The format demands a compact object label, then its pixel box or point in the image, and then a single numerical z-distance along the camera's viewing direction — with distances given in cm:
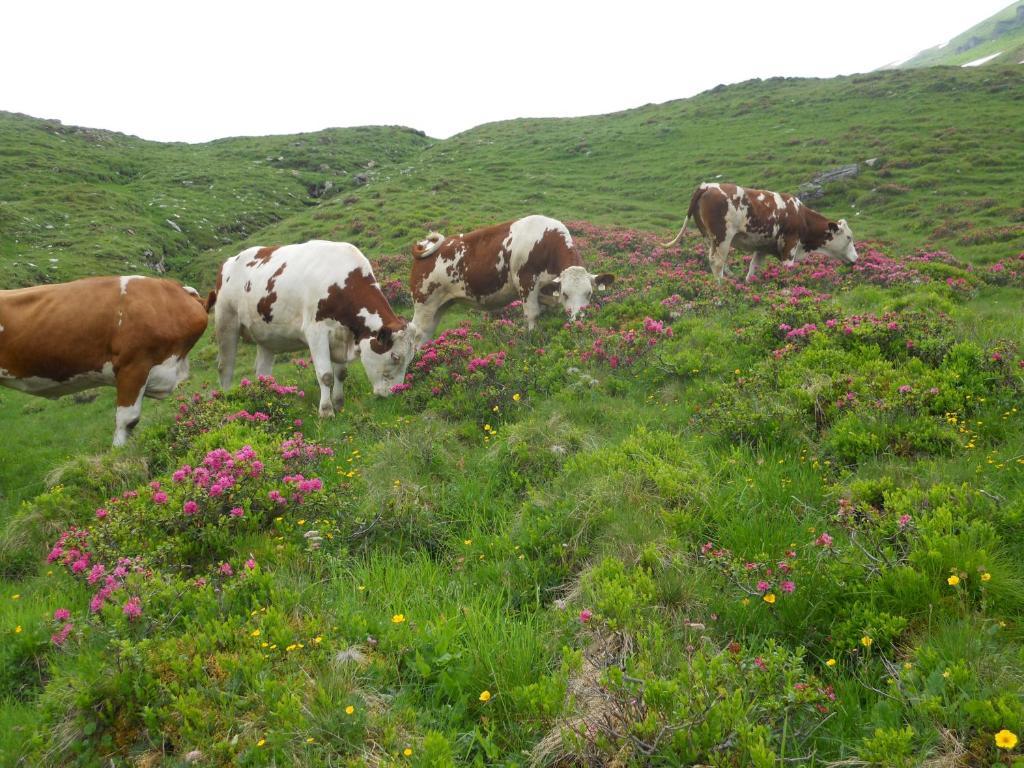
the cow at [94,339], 799
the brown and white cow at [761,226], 1614
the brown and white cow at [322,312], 929
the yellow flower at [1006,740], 212
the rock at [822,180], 2694
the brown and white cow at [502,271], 1206
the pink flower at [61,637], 351
